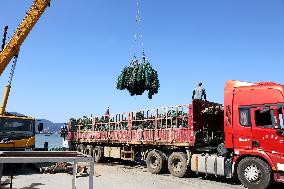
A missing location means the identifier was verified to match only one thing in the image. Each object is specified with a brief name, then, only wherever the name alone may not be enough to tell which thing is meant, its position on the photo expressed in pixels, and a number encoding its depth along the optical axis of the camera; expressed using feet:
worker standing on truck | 47.89
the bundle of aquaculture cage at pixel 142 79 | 52.75
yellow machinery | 47.24
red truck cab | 33.17
